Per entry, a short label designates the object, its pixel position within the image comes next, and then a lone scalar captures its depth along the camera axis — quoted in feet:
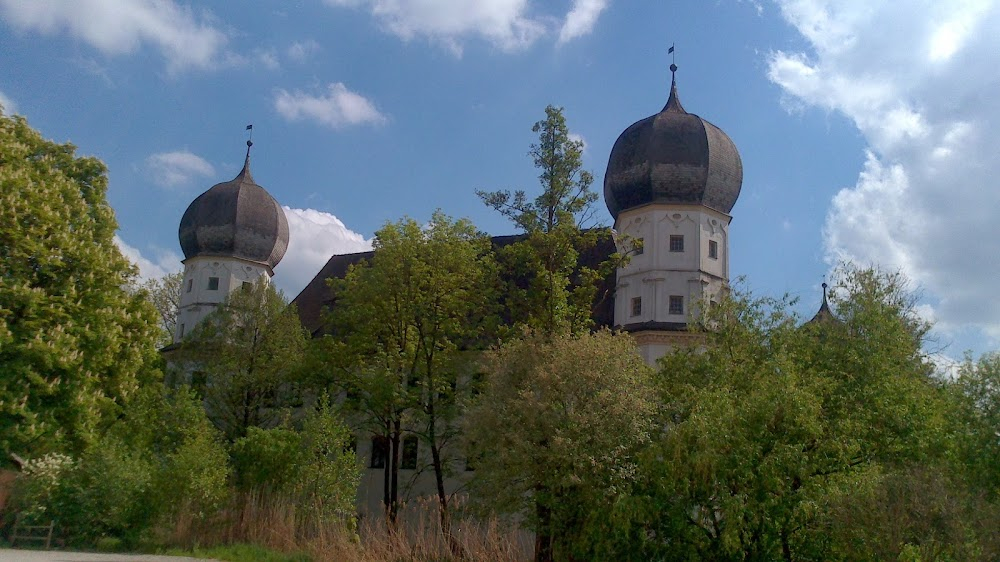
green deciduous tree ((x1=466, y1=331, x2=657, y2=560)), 56.34
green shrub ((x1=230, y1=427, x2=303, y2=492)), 84.28
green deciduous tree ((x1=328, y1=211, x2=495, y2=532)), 93.09
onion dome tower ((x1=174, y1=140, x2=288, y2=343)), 141.49
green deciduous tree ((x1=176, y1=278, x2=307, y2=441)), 111.04
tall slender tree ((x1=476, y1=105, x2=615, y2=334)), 79.71
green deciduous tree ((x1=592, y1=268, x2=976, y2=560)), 51.88
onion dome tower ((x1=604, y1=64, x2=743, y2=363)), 110.42
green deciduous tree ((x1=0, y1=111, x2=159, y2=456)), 69.87
